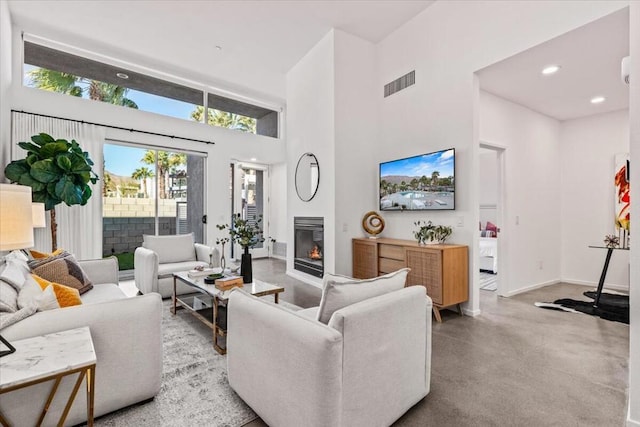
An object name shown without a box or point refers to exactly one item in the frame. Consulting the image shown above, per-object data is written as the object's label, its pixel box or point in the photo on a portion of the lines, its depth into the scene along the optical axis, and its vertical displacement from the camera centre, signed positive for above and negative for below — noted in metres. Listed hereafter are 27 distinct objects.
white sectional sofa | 1.42 -0.78
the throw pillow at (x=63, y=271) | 2.40 -0.46
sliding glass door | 5.11 +0.35
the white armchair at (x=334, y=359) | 1.29 -0.72
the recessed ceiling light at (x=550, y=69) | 3.36 +1.60
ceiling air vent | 4.20 +1.87
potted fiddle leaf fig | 3.68 +0.55
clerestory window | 4.49 +2.16
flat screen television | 3.63 +0.39
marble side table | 1.08 -0.57
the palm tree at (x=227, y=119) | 5.96 +1.98
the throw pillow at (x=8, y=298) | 1.52 -0.43
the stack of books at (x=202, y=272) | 3.17 -0.63
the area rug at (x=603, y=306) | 3.40 -1.16
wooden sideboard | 3.23 -0.62
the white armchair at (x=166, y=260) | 3.74 -0.63
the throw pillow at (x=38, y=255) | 2.70 -0.36
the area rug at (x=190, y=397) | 1.67 -1.13
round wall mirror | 4.91 +0.62
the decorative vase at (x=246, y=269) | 3.15 -0.57
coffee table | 2.54 -0.95
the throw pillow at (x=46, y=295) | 1.64 -0.45
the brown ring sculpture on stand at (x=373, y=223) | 4.47 -0.15
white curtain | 4.15 +0.16
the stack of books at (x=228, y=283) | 2.67 -0.62
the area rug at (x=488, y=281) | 4.71 -1.17
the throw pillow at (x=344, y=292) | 1.52 -0.42
